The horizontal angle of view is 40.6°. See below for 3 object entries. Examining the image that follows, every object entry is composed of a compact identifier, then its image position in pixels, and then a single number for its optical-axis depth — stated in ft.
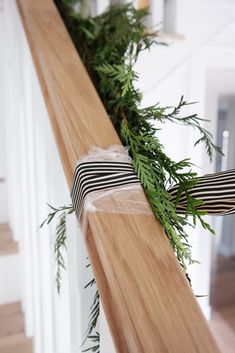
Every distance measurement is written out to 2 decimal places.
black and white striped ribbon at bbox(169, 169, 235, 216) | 1.45
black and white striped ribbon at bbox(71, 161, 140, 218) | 1.38
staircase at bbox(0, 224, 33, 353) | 3.17
